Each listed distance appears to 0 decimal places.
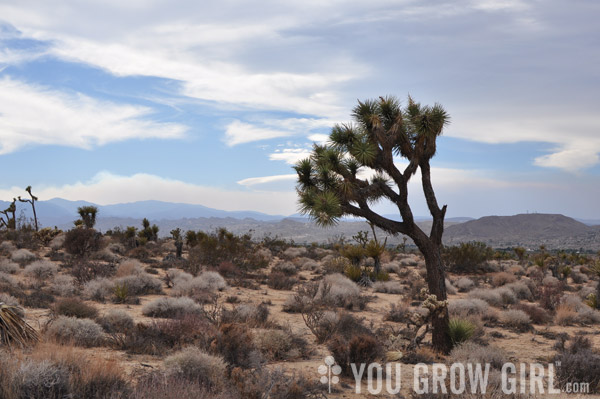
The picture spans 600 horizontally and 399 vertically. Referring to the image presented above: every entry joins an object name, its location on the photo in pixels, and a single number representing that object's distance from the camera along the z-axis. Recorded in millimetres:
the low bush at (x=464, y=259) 27562
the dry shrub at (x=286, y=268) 24306
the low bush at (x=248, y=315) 10488
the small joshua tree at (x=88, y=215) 33688
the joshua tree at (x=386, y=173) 10094
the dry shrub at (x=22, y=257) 20519
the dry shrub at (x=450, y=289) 19656
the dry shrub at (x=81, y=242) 23062
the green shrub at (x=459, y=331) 10094
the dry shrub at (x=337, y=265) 22812
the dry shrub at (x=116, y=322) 9414
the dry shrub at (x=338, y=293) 15156
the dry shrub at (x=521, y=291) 19122
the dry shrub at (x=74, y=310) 10227
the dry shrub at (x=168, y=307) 11461
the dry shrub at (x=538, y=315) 14664
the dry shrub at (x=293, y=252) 32469
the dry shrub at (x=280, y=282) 19219
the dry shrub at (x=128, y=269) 17250
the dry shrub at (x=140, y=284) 14992
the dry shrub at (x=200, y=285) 15039
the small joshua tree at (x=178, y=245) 26216
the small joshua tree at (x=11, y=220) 34250
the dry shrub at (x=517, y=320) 13602
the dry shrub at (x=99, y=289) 13672
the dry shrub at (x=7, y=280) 14398
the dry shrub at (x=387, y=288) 19469
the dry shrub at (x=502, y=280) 21891
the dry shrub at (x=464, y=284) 21047
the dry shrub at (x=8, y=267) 17469
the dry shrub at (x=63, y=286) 13797
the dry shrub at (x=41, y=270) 16812
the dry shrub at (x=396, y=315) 13720
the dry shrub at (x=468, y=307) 14123
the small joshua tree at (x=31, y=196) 38884
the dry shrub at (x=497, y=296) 17000
